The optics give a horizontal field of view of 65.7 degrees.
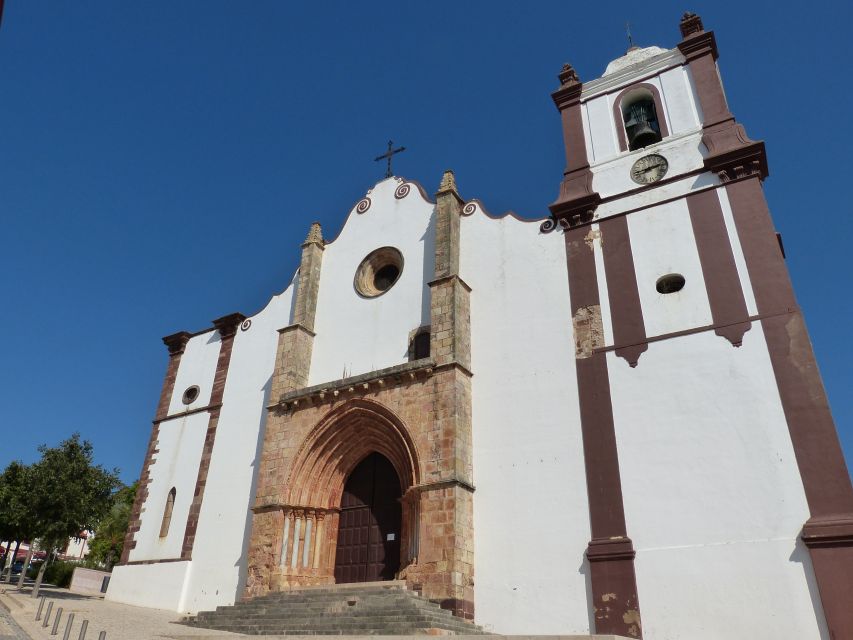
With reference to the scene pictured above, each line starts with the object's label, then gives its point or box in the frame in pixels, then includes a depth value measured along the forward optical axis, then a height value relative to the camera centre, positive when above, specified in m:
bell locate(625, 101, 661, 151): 15.85 +11.69
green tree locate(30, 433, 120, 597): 17.30 +3.46
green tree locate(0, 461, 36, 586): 17.17 +3.06
